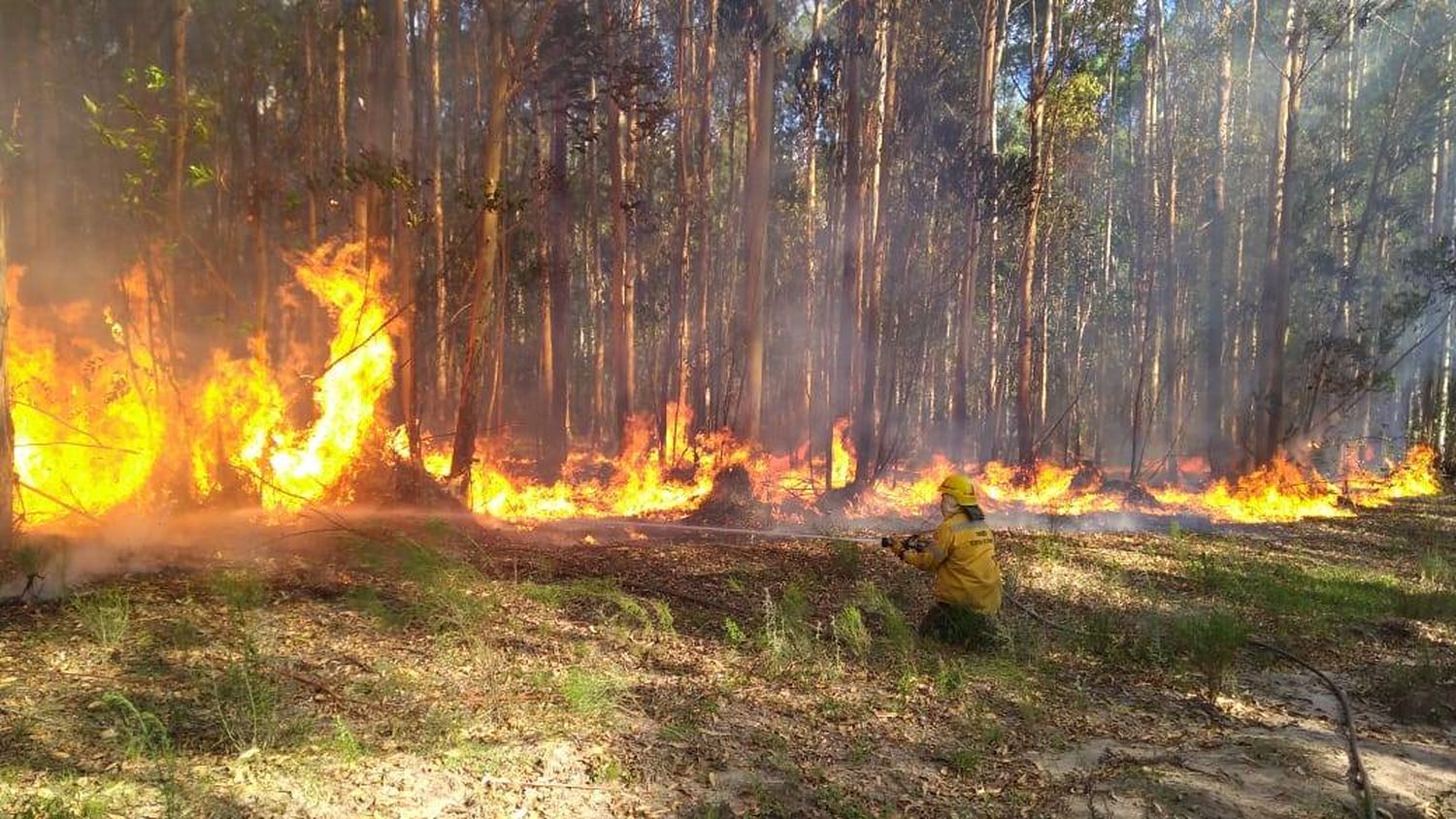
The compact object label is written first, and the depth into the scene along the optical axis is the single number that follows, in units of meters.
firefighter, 6.25
